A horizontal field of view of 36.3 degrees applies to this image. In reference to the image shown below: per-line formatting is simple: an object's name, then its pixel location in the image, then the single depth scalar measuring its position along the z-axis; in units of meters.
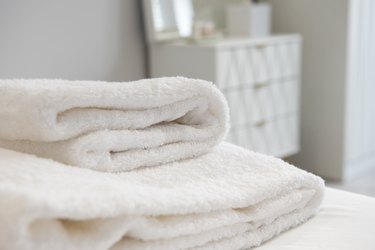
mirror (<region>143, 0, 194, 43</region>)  2.68
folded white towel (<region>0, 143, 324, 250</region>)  0.63
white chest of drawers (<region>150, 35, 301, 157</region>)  2.62
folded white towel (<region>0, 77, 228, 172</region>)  0.80
